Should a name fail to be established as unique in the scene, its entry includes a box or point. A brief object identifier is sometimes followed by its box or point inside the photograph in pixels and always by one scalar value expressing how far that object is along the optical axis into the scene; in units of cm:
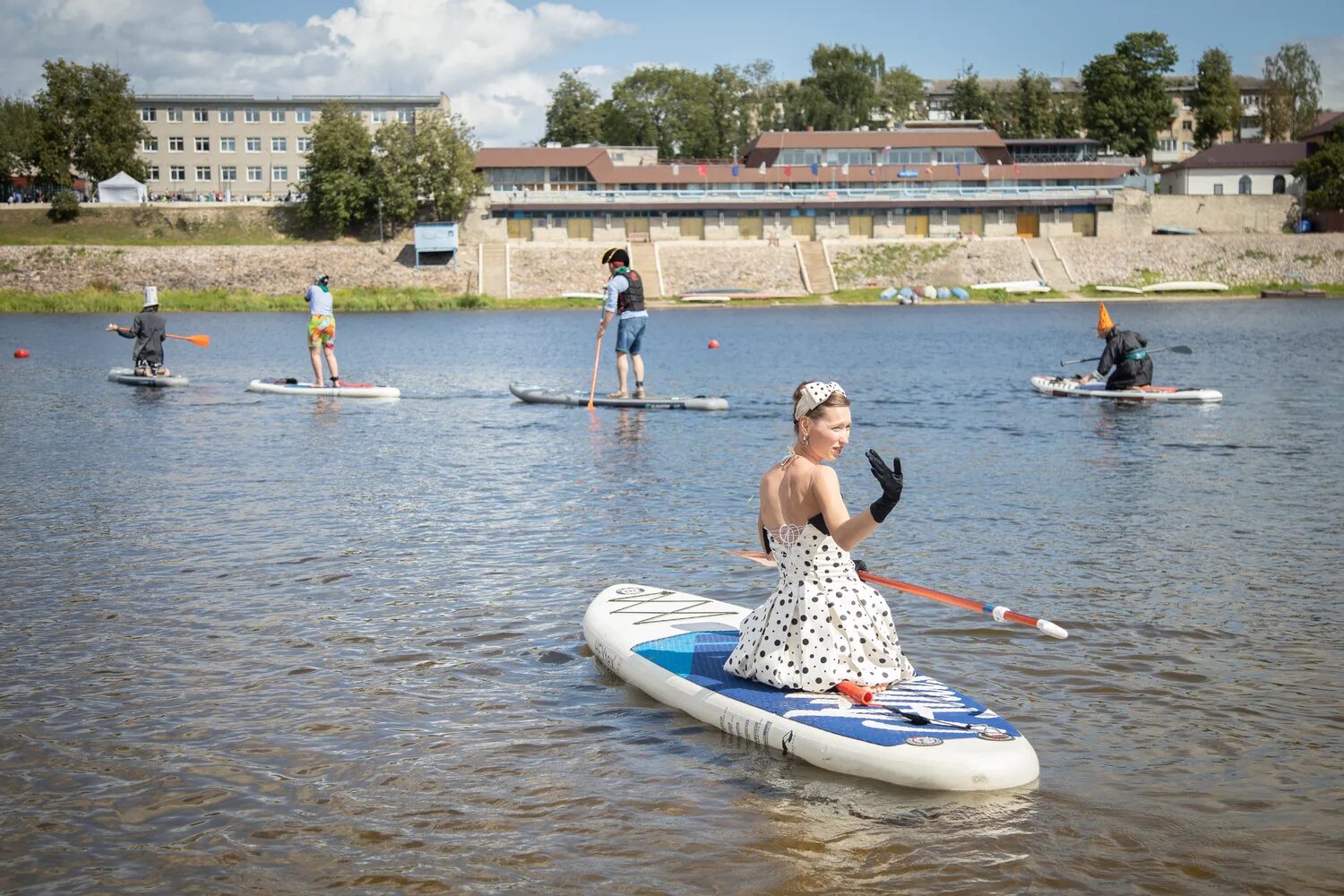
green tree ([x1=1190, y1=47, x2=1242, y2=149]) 14175
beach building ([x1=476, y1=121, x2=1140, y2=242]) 11062
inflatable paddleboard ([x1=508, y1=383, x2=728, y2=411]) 2739
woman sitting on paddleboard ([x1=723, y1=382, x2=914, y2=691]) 802
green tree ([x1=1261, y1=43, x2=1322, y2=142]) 15012
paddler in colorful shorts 2828
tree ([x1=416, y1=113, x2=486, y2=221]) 10700
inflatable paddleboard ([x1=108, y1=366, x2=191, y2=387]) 3316
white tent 11031
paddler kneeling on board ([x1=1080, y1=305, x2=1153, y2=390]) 2762
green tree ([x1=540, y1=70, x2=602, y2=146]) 14425
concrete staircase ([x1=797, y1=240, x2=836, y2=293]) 10281
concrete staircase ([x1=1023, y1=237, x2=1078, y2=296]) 10375
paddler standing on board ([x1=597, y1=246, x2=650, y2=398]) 2570
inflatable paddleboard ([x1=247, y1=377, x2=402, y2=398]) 2928
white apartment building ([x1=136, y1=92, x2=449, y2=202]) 13212
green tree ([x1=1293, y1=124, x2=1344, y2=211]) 11156
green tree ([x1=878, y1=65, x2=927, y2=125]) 16012
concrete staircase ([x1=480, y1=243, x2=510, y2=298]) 9956
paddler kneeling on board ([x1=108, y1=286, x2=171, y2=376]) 3189
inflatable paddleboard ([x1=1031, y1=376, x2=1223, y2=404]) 2777
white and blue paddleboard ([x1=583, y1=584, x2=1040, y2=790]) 764
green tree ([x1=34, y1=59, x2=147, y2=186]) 11381
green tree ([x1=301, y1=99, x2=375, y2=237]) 10562
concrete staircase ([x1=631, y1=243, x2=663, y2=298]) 9981
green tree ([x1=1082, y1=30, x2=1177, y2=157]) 13425
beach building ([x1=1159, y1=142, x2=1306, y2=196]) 12212
